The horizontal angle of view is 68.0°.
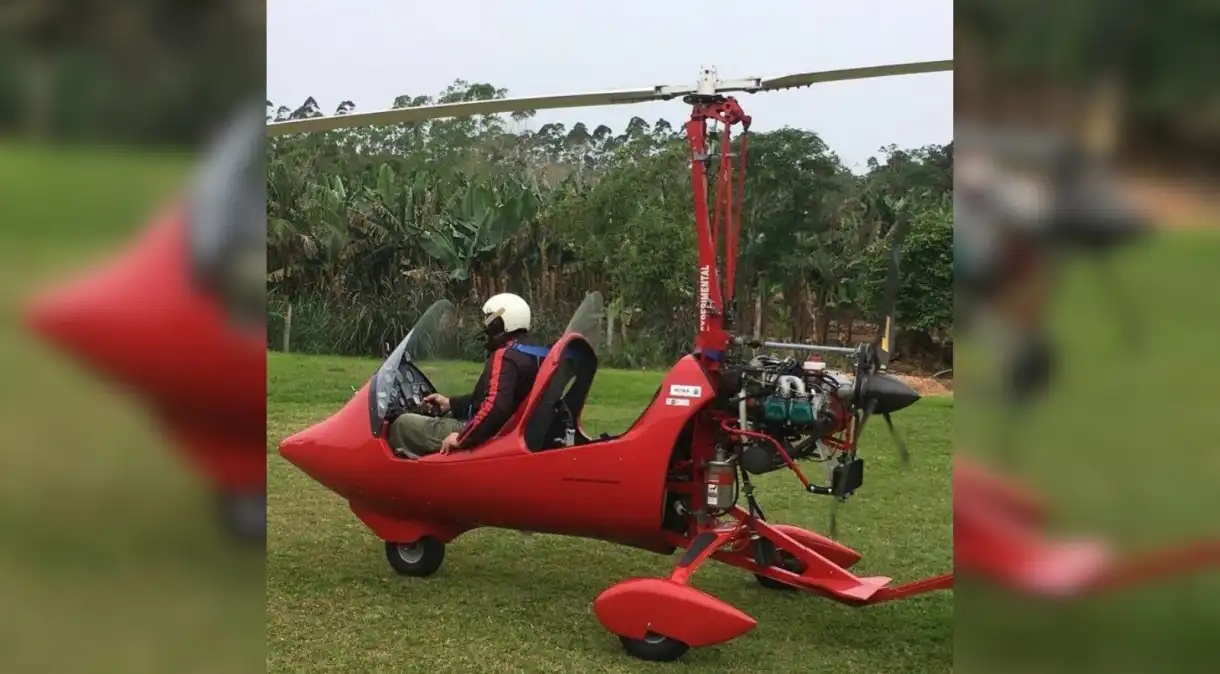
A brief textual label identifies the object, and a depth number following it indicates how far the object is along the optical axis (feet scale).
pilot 14.53
